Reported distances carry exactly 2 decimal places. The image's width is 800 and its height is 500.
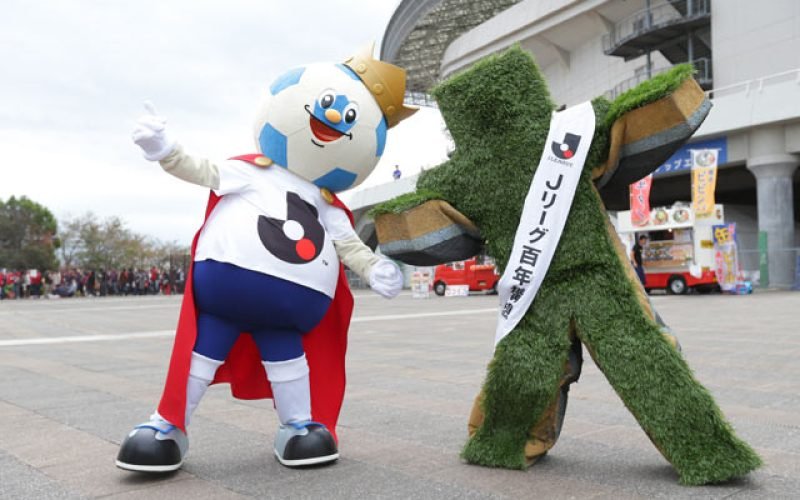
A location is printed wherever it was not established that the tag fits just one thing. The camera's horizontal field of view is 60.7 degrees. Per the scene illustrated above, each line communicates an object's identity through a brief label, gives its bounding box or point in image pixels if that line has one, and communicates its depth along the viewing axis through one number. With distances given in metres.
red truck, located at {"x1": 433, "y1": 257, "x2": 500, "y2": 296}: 23.45
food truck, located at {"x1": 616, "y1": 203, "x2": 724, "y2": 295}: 18.64
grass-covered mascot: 2.78
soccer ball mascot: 3.14
